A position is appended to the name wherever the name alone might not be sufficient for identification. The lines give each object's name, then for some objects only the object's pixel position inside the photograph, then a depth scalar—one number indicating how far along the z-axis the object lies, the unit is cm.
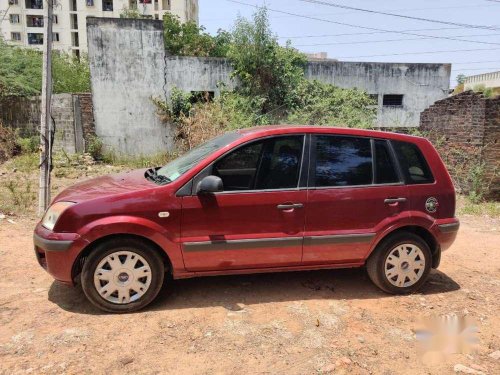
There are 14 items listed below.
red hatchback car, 365
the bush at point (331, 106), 1497
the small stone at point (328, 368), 305
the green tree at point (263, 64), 1541
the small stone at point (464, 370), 310
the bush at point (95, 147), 1435
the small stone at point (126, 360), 309
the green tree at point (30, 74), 1514
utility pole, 681
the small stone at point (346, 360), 316
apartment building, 5369
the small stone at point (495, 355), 331
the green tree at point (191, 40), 2595
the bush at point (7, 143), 1385
